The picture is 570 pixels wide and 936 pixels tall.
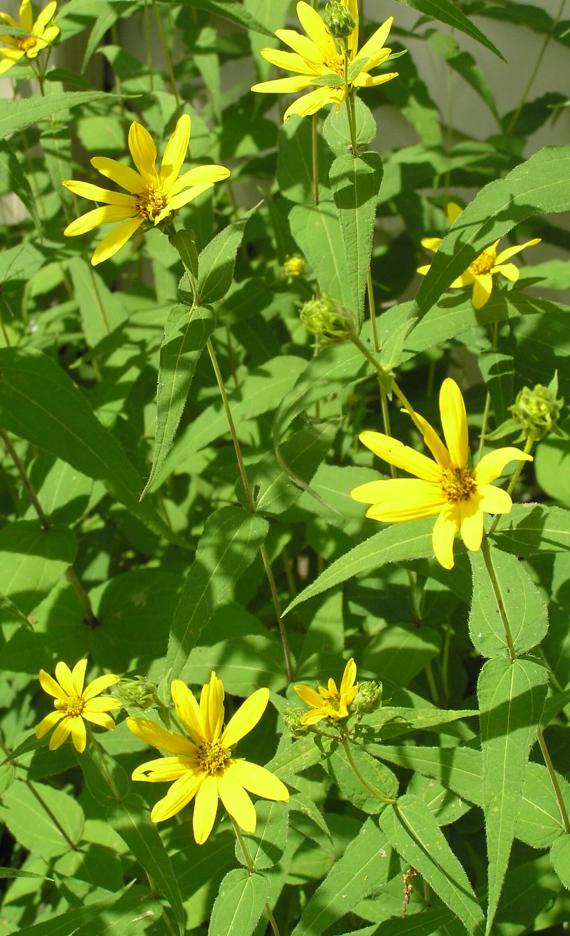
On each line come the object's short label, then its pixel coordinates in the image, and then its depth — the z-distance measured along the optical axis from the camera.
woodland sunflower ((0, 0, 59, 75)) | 0.95
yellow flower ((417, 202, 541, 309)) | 0.83
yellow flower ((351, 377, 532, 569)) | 0.67
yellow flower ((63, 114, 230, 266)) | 0.74
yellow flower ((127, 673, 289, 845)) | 0.72
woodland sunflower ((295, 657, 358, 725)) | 0.71
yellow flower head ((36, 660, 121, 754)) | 0.79
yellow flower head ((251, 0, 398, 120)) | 0.77
